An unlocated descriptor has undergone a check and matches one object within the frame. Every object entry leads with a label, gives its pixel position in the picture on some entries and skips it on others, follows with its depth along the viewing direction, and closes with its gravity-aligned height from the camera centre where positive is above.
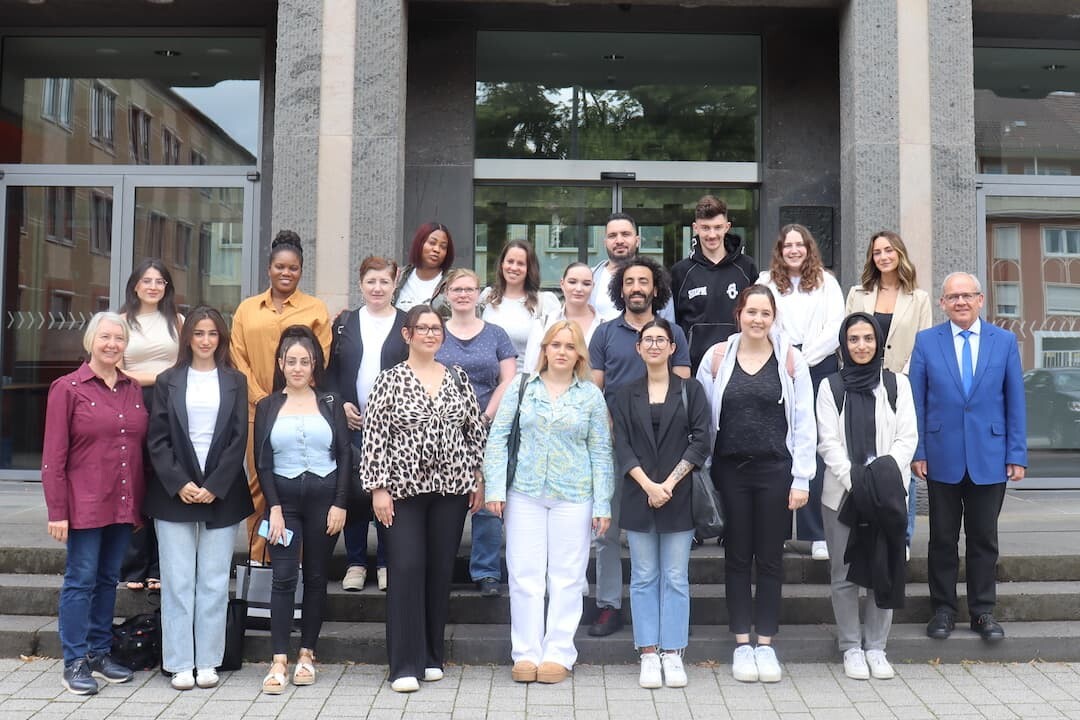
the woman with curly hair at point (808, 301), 5.78 +0.63
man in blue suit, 5.31 -0.19
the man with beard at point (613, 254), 5.98 +0.94
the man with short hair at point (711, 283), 5.95 +0.76
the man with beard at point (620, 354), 5.37 +0.28
